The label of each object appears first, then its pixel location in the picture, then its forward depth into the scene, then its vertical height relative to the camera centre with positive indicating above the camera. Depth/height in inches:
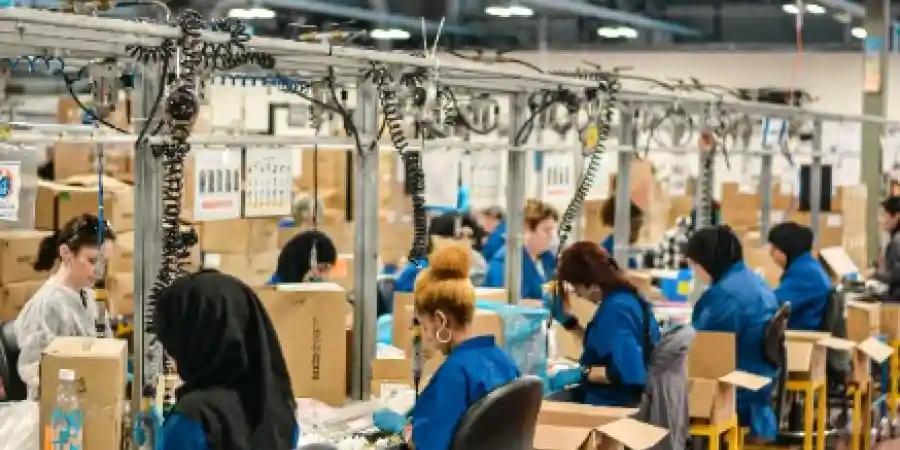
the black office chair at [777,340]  212.1 -22.0
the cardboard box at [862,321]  274.1 -24.3
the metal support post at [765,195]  328.5 +3.0
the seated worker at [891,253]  303.9 -10.6
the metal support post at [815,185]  345.7 +6.0
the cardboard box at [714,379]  196.2 -26.9
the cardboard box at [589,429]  156.3 -28.0
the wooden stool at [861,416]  252.8 -42.0
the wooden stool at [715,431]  195.3 -34.4
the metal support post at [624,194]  245.6 +2.3
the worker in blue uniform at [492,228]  312.7 -6.1
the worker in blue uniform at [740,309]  217.8 -17.5
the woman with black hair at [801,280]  257.8 -14.6
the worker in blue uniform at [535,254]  264.2 -10.8
